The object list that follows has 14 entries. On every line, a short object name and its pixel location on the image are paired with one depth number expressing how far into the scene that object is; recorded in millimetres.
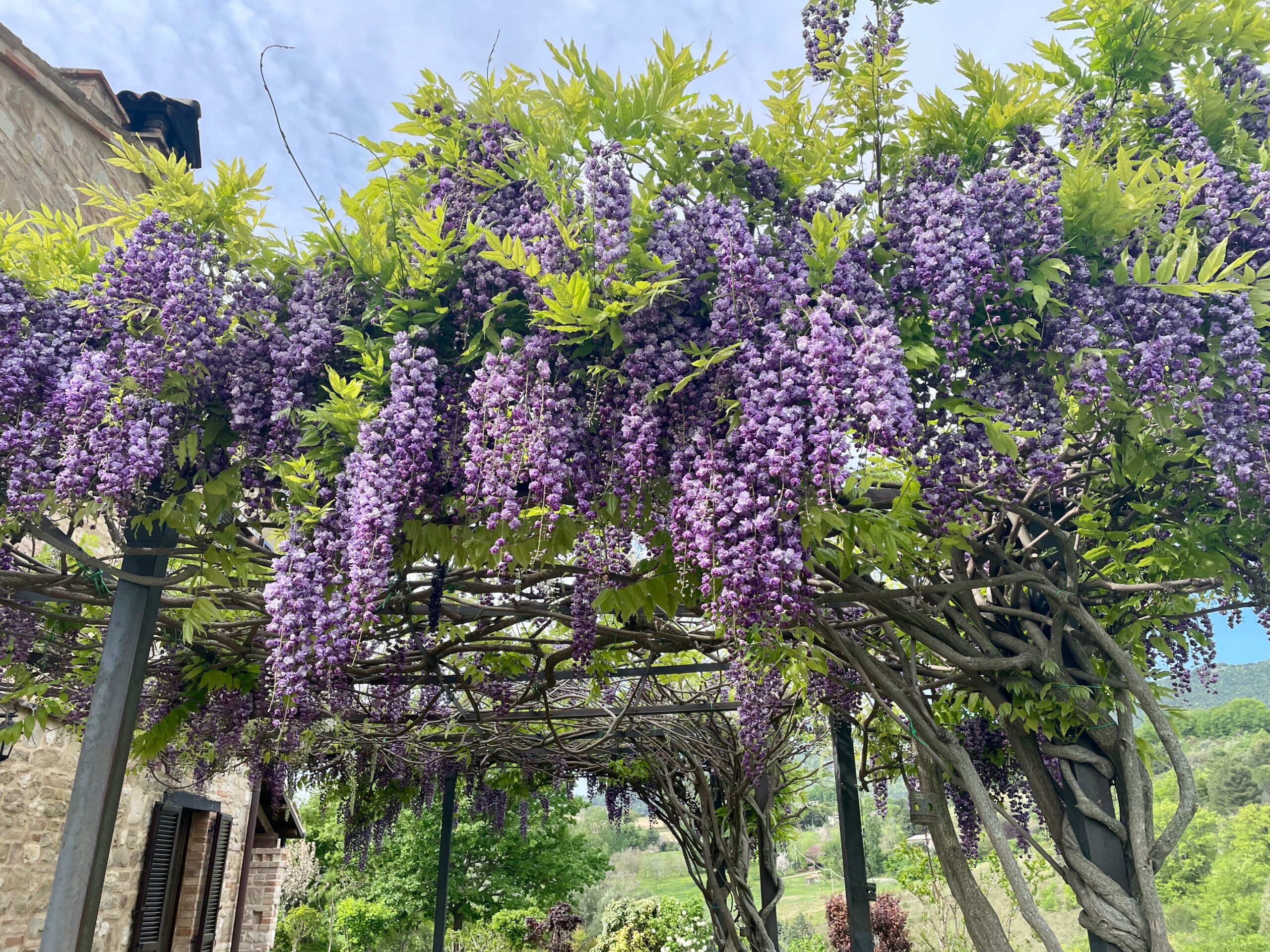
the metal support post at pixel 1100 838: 2240
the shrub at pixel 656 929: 8516
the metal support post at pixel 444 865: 7035
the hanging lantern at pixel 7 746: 3807
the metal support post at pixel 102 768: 1833
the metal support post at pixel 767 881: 5789
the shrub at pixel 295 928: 11969
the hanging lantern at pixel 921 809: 3100
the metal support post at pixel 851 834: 4004
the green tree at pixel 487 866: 13039
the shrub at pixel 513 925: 10586
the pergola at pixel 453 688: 1935
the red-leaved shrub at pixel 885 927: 7605
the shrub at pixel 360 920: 12656
